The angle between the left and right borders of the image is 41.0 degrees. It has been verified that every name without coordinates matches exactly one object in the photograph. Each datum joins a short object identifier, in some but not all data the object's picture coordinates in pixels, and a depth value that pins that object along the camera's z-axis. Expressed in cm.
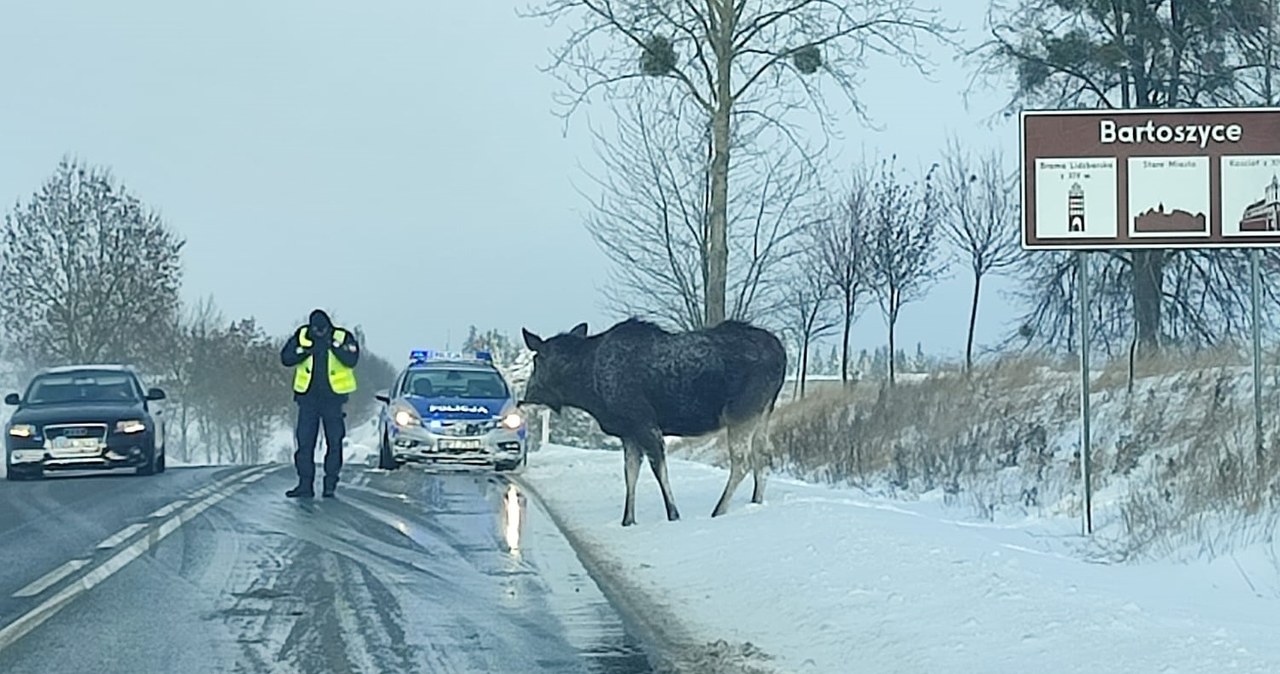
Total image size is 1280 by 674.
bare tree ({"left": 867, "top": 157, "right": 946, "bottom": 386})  3728
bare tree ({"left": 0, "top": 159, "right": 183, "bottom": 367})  5503
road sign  1403
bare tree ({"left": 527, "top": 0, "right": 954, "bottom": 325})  2927
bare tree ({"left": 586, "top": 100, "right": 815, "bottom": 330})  3356
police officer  1991
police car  2405
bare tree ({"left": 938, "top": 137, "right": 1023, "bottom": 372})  3684
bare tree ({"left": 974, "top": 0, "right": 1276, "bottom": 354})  3034
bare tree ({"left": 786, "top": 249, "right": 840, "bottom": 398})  3903
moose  1612
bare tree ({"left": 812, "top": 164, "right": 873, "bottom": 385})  3772
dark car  2377
